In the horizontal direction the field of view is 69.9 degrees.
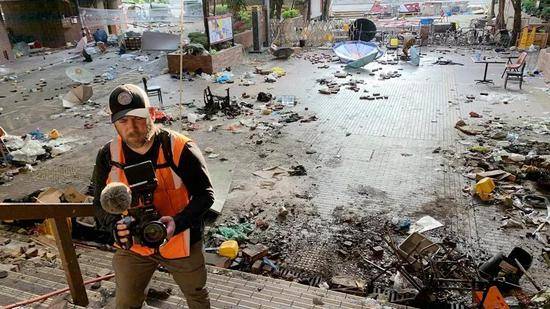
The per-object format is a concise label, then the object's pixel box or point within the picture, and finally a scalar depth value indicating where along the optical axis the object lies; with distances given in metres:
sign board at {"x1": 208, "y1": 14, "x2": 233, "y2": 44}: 14.22
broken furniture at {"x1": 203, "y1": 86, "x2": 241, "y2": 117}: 9.47
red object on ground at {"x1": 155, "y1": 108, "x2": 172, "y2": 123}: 8.82
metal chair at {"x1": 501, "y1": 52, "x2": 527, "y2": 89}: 10.77
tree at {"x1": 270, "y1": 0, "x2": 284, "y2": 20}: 20.15
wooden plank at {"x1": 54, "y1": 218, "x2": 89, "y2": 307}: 2.77
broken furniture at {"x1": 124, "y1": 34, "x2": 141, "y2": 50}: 19.50
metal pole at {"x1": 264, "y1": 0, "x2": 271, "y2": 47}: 18.97
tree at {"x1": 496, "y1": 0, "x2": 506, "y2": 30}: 18.71
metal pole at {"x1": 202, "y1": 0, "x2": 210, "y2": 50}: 13.95
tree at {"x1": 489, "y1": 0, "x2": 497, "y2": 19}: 23.24
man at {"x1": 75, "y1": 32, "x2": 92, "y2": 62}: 17.11
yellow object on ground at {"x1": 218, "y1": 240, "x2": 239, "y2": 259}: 4.31
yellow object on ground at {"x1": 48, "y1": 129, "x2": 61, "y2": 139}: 8.20
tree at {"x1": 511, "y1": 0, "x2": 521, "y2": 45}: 16.94
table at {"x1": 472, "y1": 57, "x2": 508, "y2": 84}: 11.76
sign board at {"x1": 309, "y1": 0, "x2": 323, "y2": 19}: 23.61
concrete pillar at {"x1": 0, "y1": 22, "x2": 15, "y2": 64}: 17.55
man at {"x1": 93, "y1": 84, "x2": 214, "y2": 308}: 2.14
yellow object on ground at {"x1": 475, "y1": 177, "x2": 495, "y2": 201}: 5.41
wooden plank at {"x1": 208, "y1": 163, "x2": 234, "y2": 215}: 5.41
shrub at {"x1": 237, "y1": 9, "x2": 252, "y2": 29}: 18.47
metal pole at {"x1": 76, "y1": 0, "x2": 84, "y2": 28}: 22.37
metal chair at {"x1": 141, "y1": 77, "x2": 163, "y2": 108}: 9.73
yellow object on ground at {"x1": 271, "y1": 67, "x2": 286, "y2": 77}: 13.63
